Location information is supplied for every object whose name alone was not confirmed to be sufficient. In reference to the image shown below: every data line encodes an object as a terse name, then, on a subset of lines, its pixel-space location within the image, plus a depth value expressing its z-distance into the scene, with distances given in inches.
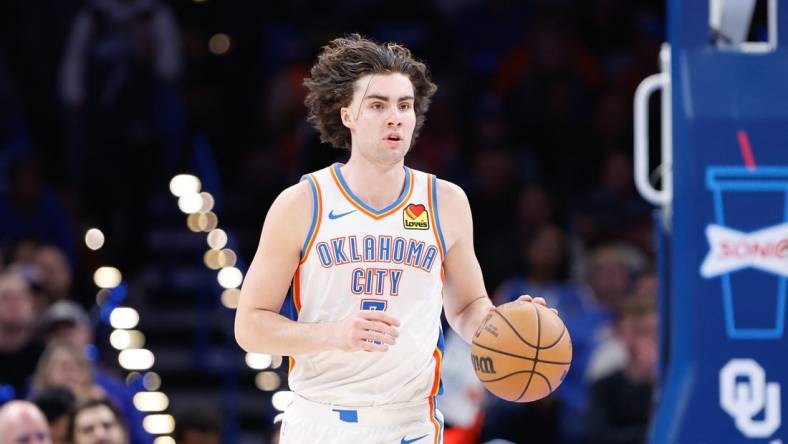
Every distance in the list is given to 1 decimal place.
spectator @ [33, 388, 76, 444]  572.4
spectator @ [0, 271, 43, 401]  682.2
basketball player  349.7
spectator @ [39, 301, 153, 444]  666.2
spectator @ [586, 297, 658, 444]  657.0
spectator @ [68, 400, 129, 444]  551.2
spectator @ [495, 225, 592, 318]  748.6
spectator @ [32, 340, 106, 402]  607.5
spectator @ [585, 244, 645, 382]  748.6
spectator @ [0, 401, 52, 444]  506.0
